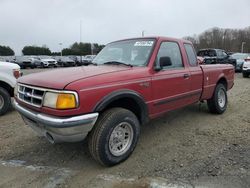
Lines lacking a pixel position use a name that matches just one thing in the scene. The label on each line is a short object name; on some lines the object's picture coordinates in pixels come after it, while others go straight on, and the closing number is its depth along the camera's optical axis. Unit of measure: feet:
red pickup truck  7.68
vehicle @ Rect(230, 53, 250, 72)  45.11
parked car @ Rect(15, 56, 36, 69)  77.10
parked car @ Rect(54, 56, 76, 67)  84.90
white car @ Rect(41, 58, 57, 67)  78.66
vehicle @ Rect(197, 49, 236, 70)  42.69
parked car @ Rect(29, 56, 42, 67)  78.29
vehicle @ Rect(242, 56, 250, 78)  34.63
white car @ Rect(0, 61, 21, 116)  15.94
